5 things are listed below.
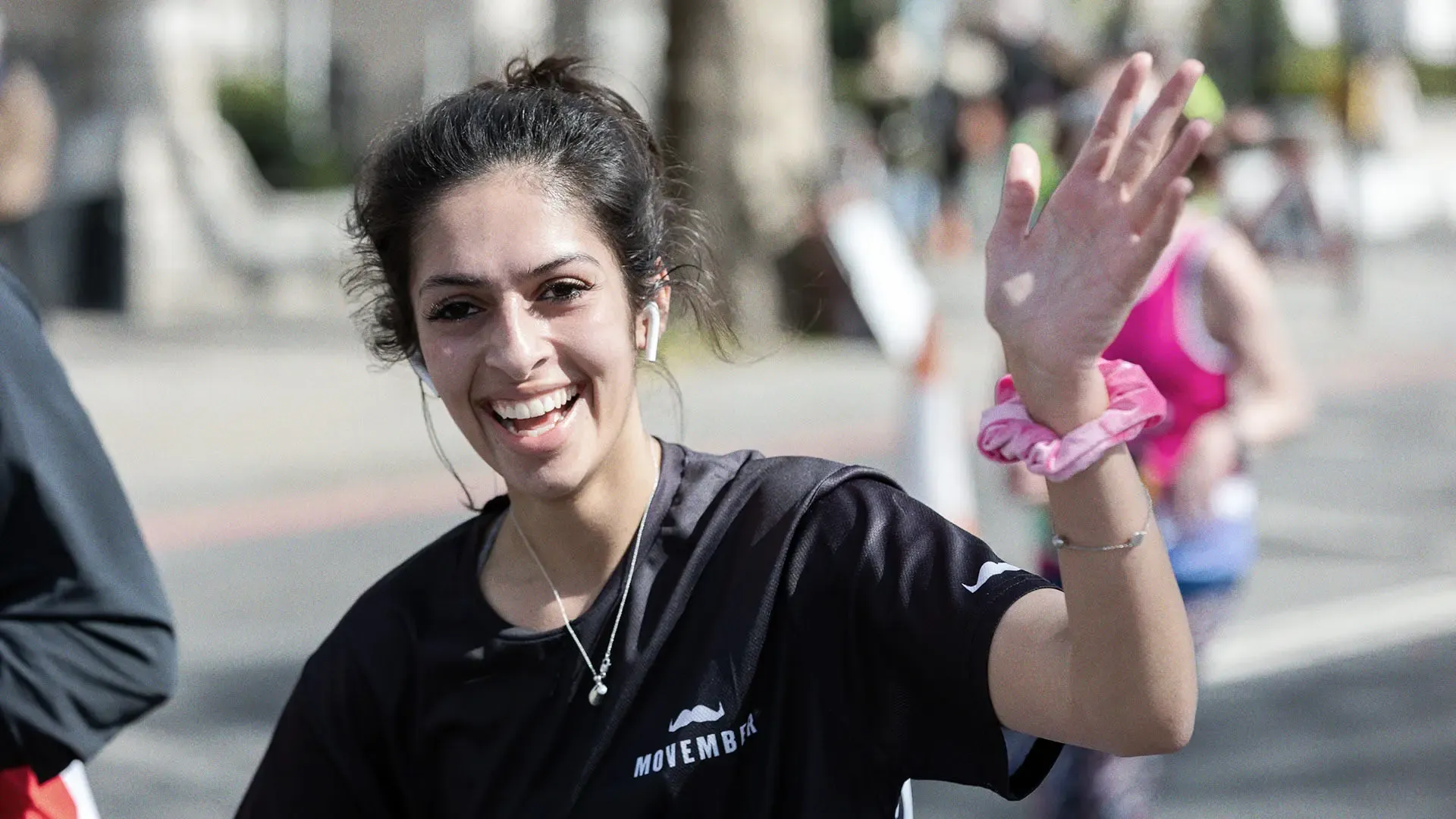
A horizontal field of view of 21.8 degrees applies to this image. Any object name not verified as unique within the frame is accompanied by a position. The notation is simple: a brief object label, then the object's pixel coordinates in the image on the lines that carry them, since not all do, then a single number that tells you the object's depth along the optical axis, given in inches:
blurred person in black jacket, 196.4
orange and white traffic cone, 474.7
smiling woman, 146.2
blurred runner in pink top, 330.1
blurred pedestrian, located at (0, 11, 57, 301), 297.6
